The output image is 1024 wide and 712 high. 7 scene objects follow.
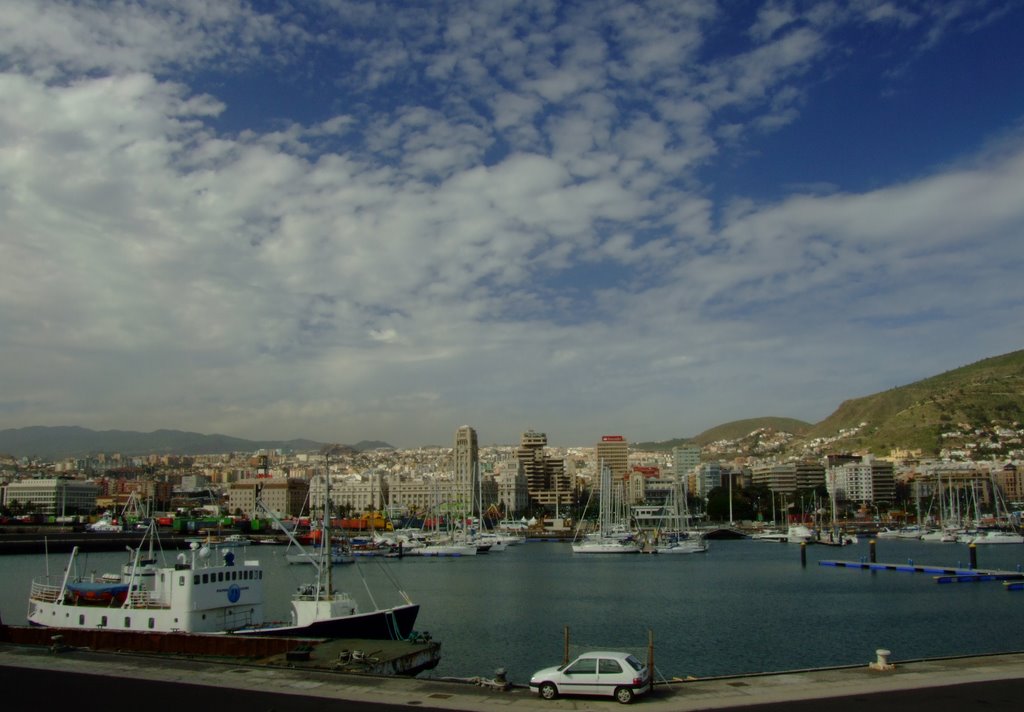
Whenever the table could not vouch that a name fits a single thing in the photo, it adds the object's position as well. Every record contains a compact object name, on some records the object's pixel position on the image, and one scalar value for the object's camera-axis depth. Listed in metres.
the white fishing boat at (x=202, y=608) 28.95
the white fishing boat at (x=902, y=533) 138.38
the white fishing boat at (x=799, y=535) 120.98
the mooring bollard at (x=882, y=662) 17.88
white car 15.86
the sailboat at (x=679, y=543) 106.00
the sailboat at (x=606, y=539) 106.25
